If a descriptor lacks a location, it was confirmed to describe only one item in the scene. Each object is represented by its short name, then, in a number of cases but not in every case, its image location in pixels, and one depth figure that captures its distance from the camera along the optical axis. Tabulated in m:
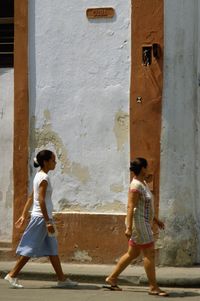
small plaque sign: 12.40
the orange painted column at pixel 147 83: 12.05
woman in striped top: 10.09
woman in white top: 10.55
